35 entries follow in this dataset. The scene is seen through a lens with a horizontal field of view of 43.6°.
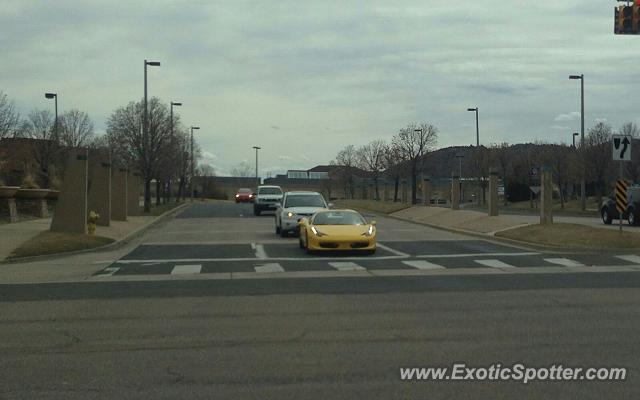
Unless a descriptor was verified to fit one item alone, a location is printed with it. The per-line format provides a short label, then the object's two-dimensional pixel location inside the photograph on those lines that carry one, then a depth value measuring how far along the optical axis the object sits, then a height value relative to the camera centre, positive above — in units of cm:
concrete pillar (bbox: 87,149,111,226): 3084 -34
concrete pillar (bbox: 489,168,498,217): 3203 -51
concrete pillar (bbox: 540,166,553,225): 2644 -47
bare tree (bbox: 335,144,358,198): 7319 +118
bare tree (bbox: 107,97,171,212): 4544 +281
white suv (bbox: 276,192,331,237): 2745 -90
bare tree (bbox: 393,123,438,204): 5262 +255
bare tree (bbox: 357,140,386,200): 6098 +178
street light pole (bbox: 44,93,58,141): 4081 +441
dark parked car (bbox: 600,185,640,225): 3212 -110
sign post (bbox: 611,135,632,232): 2197 +92
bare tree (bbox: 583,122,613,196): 4931 +127
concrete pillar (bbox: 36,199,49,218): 3553 -115
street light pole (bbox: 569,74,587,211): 4552 +420
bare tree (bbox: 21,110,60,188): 4504 +202
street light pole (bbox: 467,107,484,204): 5434 +254
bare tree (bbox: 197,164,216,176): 10031 +154
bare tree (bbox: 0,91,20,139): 3778 +286
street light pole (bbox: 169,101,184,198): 5164 +171
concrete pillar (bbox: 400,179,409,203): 4959 -54
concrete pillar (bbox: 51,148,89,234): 2583 -61
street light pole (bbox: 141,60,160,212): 4086 +239
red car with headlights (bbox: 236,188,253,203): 7075 -121
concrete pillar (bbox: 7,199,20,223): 3142 -113
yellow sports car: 2103 -139
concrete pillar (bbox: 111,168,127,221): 3566 -62
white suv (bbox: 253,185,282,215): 4359 -102
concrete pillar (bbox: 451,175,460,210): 3803 -51
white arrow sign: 2195 +98
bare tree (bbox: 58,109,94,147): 5616 +369
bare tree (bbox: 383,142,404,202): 5423 +132
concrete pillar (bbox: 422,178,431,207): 4356 -47
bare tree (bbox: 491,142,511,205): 6762 +205
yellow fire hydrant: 2627 -132
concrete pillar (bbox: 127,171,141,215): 4238 -70
